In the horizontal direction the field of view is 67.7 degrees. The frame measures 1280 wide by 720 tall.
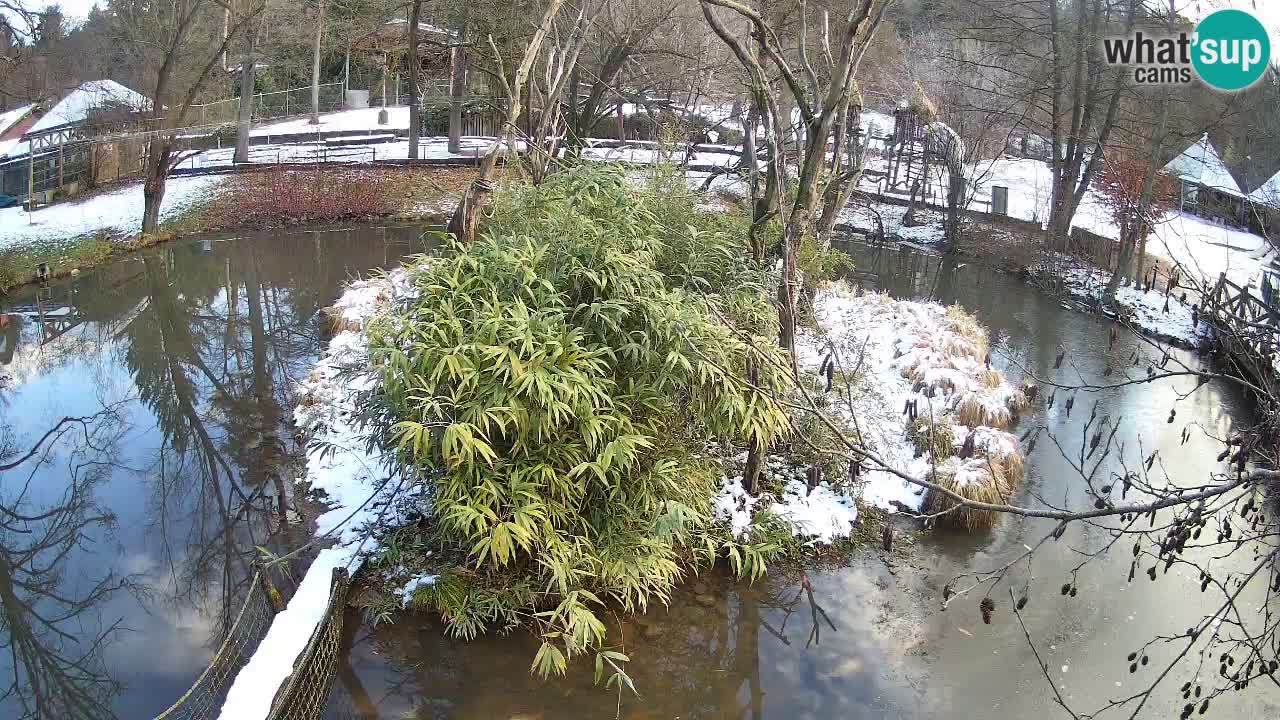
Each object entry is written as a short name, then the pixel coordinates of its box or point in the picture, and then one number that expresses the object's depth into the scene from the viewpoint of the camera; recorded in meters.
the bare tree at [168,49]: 14.99
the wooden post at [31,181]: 16.11
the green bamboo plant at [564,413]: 5.52
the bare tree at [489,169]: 9.82
